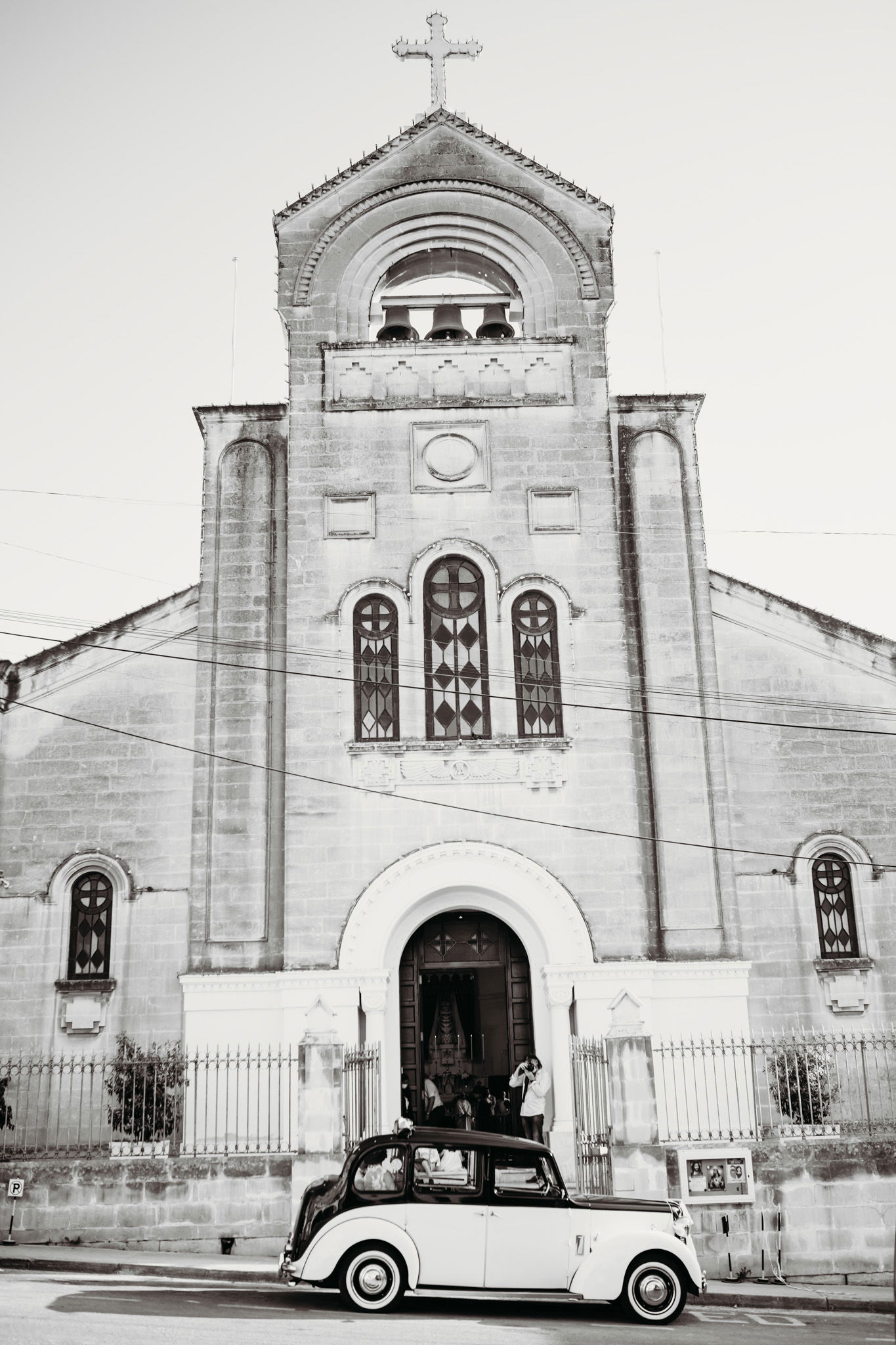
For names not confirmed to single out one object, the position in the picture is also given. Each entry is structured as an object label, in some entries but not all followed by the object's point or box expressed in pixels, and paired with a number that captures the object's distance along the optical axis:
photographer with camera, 18.69
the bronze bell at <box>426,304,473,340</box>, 23.25
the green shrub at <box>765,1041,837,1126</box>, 20.06
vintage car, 12.95
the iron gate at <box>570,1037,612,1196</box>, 17.52
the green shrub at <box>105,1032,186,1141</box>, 19.16
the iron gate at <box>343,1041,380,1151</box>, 17.89
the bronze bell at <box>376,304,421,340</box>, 23.28
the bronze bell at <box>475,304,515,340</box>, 23.23
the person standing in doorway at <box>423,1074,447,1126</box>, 20.05
